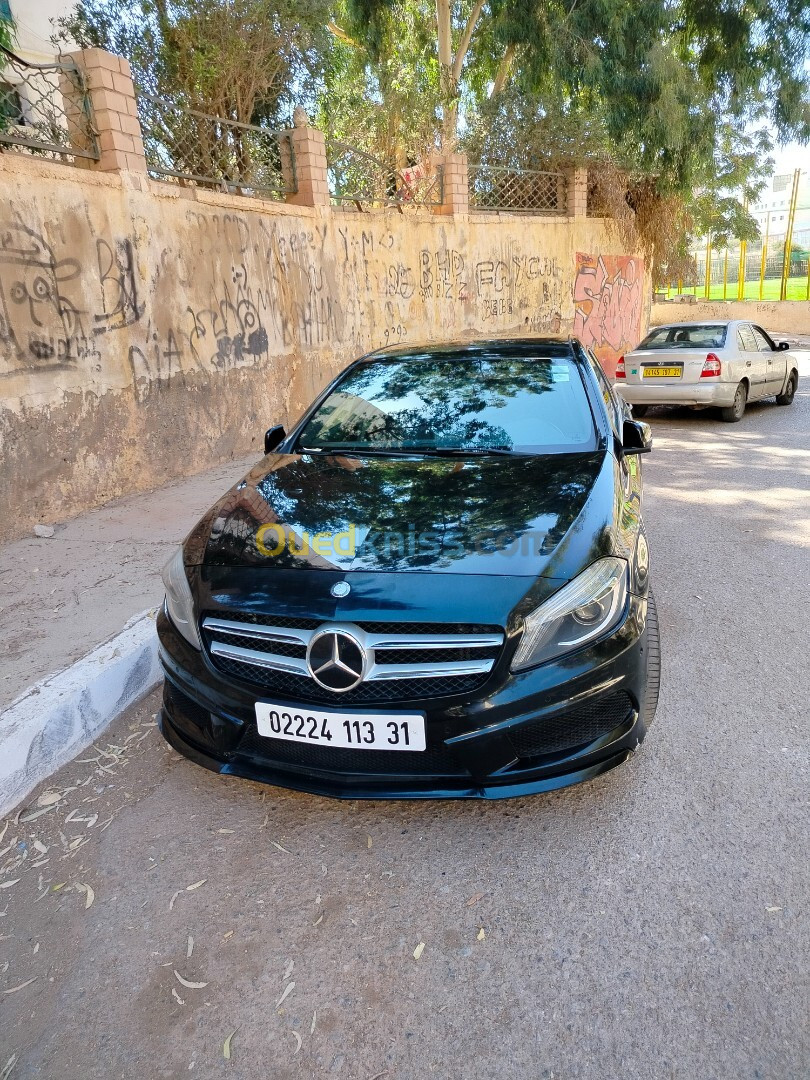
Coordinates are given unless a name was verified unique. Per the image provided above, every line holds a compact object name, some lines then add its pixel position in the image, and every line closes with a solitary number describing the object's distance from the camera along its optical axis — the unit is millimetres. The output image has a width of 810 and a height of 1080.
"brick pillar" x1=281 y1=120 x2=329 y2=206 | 8820
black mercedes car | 2182
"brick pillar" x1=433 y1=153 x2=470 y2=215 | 11523
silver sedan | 9609
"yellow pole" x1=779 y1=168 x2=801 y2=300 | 21297
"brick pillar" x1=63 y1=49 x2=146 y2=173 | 6098
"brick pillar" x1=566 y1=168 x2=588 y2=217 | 13945
